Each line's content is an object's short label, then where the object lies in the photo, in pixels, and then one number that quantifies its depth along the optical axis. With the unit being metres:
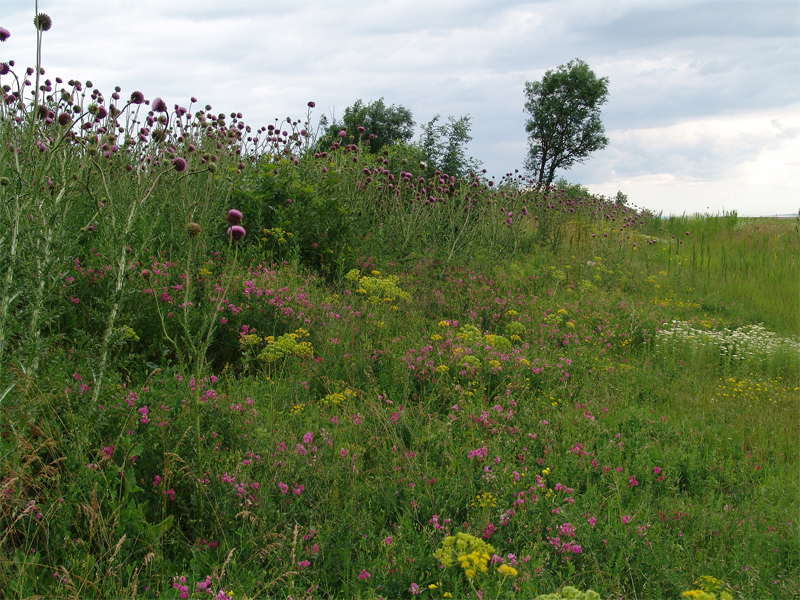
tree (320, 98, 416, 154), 21.97
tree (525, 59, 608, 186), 31.53
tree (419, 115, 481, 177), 16.52
